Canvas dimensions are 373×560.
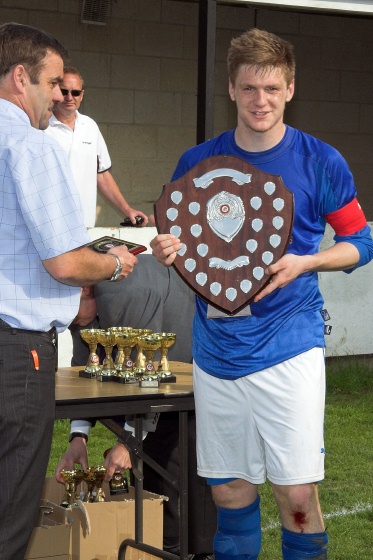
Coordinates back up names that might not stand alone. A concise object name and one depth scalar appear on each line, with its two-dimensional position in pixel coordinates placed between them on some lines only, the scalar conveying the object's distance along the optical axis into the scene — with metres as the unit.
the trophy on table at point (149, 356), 3.83
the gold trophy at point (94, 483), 4.03
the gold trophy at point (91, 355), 4.02
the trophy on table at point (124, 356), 3.97
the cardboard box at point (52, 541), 3.78
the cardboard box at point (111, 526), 3.86
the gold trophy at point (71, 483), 4.03
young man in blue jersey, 3.22
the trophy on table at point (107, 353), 3.99
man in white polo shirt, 6.66
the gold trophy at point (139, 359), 3.99
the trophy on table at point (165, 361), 3.95
